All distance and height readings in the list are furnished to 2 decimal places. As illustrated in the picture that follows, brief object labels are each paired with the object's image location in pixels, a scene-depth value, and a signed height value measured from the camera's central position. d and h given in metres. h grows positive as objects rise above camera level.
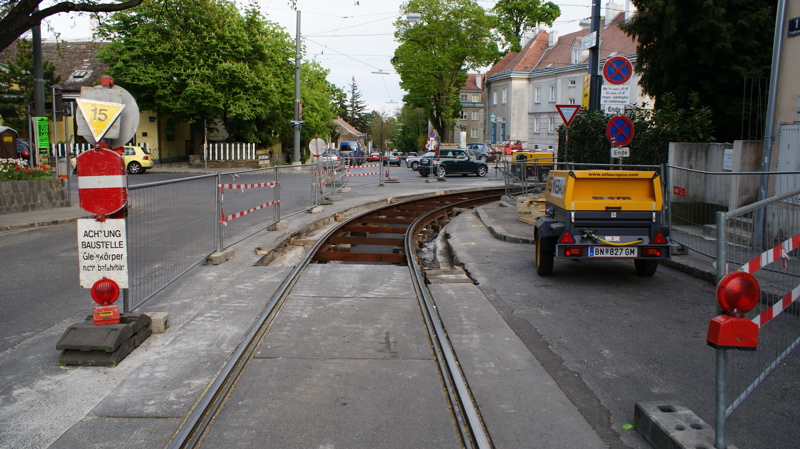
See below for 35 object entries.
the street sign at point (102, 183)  5.18 -0.28
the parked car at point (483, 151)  55.58 +0.12
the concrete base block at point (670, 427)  3.51 -1.53
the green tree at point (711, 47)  15.42 +2.65
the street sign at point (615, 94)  13.27 +1.22
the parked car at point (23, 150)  30.30 -0.17
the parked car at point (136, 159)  34.19 -0.59
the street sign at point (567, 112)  15.42 +0.98
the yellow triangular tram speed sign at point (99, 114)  5.13 +0.26
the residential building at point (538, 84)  56.66 +6.64
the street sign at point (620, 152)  12.36 +0.04
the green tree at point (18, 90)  42.78 +3.81
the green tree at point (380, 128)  125.50 +4.45
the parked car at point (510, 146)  51.42 +0.56
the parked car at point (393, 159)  61.19 -0.73
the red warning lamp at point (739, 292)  3.25 -0.68
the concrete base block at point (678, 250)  9.84 -1.44
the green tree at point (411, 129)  92.64 +3.32
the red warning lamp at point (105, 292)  5.23 -1.16
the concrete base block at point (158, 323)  5.90 -1.58
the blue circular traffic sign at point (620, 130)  12.03 +0.45
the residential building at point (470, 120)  98.05 +5.01
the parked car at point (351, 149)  59.19 +0.16
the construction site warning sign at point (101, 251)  5.31 -0.84
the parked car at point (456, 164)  36.81 -0.68
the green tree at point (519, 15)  67.38 +14.55
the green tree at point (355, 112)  123.19 +7.22
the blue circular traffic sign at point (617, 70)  13.01 +1.68
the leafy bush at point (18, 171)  15.17 -0.60
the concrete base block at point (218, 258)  9.16 -1.55
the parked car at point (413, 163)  47.65 -0.85
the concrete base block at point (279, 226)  12.78 -1.50
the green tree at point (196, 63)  36.41 +4.90
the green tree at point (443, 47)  60.38 +9.87
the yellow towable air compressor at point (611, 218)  8.11 -0.79
